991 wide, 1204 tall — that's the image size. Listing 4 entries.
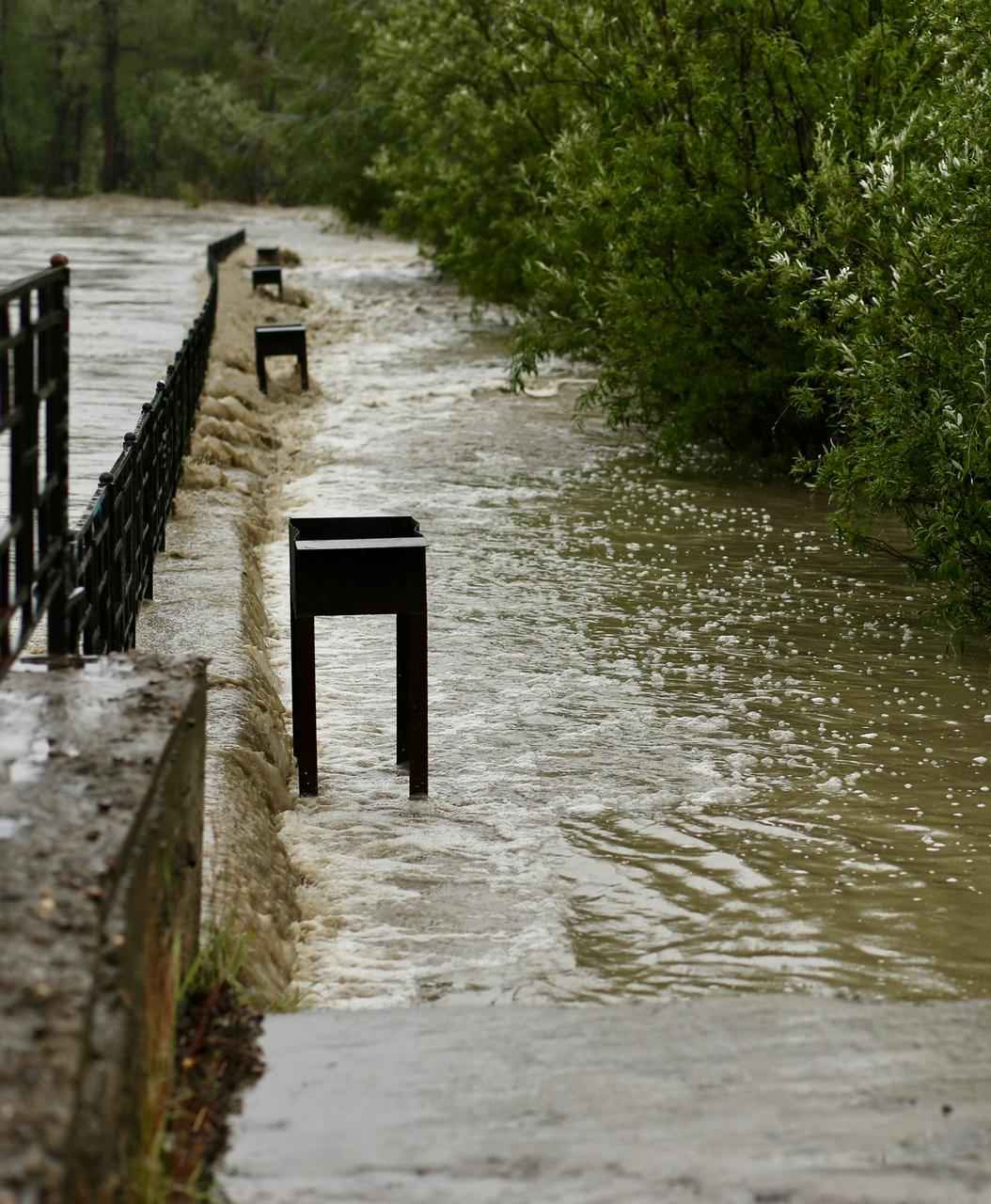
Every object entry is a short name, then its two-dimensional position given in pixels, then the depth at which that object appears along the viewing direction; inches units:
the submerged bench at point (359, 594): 531.8
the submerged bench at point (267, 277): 2260.8
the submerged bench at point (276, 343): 1505.2
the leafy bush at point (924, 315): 720.4
